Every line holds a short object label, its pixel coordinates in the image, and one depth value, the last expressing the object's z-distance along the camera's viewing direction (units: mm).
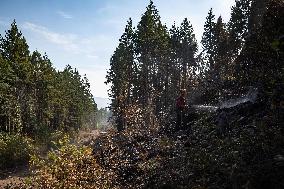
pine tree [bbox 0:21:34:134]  43688
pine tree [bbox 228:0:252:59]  51844
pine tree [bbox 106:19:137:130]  58562
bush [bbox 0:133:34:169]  29719
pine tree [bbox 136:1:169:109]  53344
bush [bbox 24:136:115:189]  11930
